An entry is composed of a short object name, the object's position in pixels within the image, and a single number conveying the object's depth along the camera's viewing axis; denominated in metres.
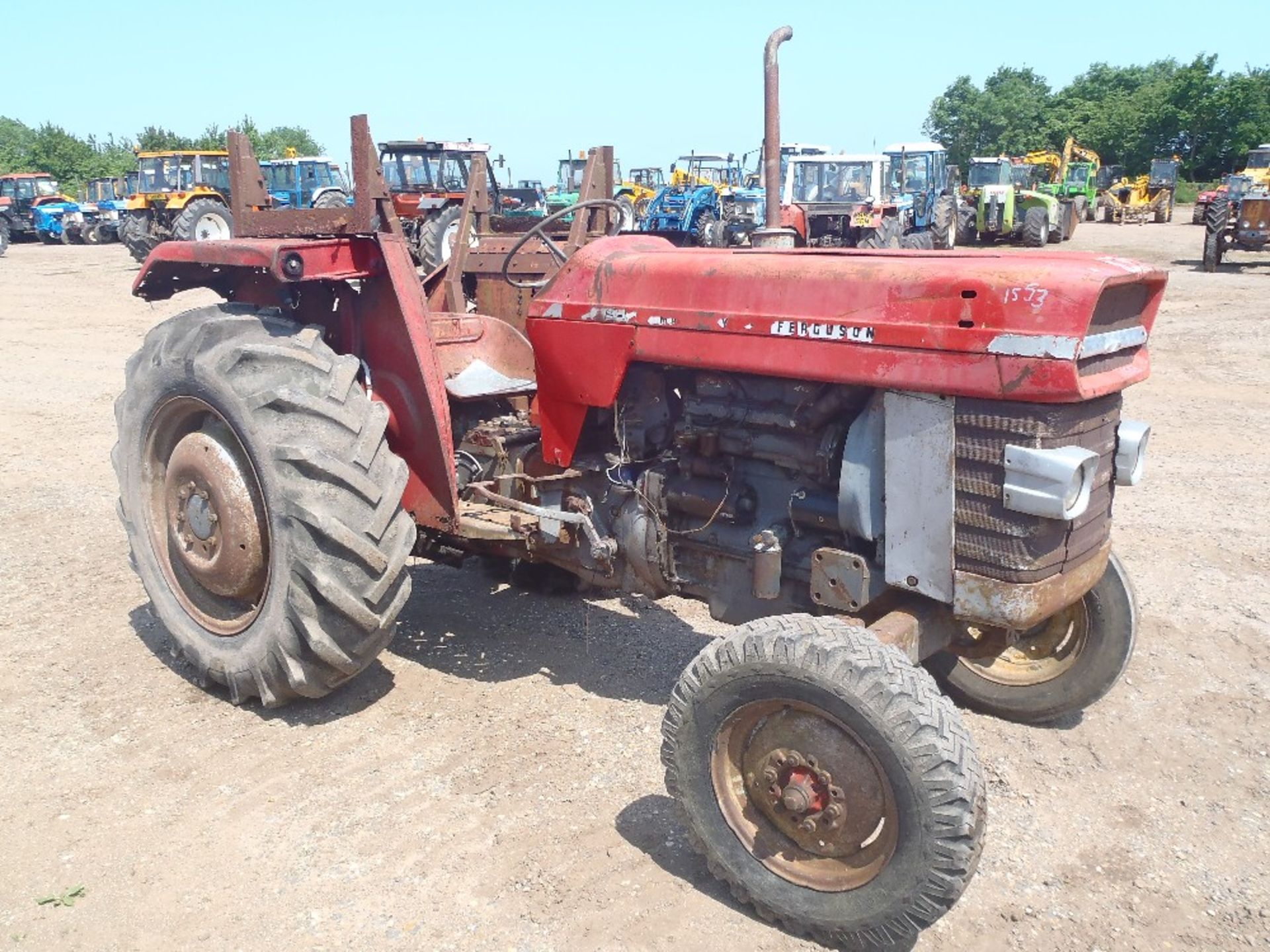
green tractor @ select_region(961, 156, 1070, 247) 22.89
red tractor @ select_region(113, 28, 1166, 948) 2.48
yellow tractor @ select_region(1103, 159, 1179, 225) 29.69
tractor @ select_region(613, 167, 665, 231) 24.41
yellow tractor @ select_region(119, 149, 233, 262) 20.28
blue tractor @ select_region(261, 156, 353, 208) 23.59
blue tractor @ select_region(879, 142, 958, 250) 18.78
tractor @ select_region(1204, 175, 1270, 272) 17.47
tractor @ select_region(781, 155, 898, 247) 18.31
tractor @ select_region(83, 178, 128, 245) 30.03
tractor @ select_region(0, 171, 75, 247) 30.48
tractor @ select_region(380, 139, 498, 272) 18.30
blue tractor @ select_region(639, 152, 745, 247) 19.59
